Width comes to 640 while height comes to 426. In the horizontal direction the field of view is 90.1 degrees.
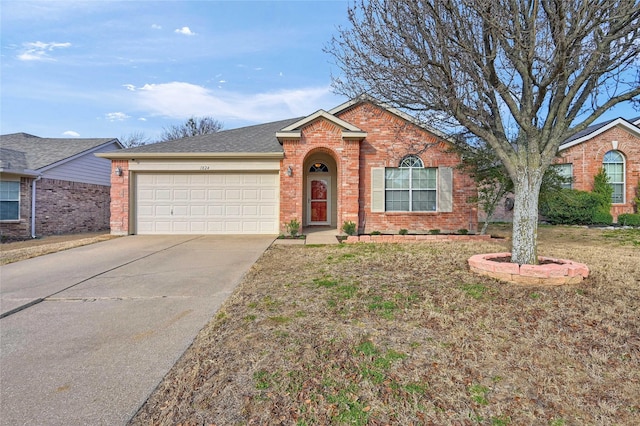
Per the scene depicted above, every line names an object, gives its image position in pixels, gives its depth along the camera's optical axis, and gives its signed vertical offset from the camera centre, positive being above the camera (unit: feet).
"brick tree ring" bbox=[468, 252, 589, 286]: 15.44 -2.80
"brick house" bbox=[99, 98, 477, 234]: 36.94 +3.98
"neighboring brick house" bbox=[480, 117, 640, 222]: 50.75 +9.38
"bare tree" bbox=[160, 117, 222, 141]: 124.57 +34.51
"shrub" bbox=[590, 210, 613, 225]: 47.93 -0.24
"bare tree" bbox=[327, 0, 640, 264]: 14.82 +7.70
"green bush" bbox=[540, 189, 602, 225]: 47.62 +1.09
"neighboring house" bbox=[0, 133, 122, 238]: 41.52 +4.04
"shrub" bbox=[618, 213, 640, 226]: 47.60 -0.37
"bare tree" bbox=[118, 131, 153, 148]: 135.33 +32.05
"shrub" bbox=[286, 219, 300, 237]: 36.20 -1.40
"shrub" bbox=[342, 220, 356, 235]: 35.81 -1.45
